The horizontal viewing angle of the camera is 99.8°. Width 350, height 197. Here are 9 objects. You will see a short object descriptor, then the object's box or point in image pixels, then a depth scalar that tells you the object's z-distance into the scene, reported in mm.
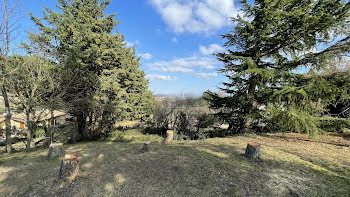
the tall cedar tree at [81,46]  8539
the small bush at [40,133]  15956
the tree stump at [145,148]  5571
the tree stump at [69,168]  3473
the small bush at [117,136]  11711
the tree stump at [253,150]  4703
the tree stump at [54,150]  5477
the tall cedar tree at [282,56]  5820
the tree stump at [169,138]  8153
